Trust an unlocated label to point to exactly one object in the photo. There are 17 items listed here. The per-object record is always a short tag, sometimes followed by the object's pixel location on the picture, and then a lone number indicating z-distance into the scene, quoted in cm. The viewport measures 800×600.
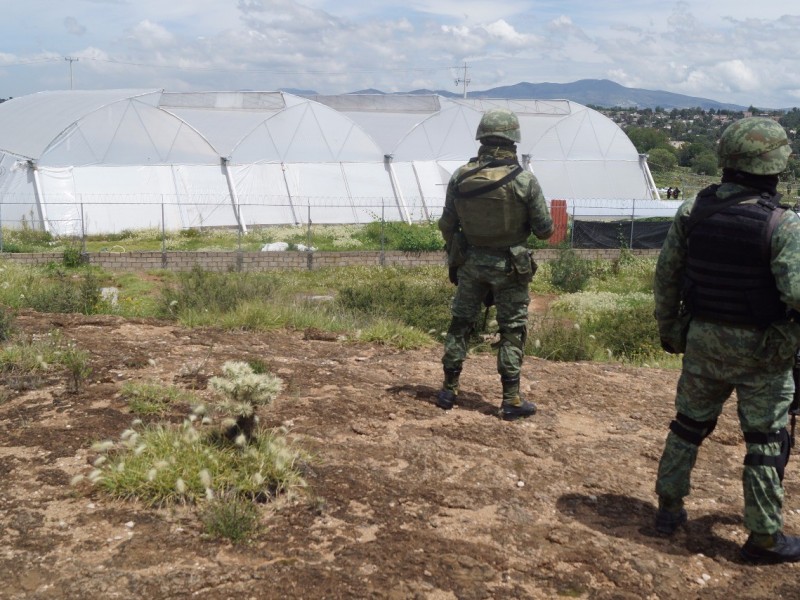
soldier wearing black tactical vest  374
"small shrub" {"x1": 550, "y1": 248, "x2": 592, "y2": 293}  1702
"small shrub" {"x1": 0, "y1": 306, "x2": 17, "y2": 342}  692
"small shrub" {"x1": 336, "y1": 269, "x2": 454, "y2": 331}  938
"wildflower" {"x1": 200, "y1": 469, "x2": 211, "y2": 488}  396
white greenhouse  2316
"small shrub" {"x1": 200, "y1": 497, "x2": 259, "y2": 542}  372
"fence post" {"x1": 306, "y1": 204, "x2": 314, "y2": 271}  1895
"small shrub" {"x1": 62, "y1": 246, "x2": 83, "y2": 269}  1803
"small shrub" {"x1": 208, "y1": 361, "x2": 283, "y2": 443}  422
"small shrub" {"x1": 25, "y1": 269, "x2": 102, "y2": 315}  966
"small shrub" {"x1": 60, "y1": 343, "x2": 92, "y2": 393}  572
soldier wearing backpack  566
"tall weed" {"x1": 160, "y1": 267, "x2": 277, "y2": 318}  923
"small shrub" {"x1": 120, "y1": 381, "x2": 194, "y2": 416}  531
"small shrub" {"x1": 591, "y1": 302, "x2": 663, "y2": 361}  966
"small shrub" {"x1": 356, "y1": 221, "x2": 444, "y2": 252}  2068
